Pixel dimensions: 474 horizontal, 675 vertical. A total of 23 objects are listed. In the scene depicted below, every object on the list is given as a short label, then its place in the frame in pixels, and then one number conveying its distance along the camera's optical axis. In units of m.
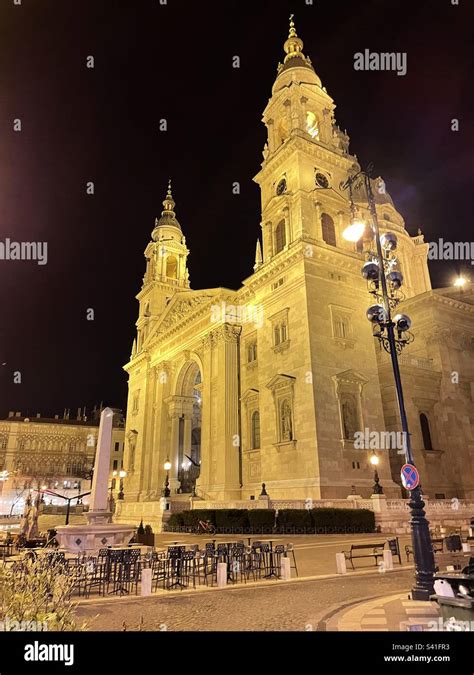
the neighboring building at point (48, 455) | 72.07
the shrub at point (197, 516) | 25.05
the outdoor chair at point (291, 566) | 12.39
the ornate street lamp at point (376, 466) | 22.80
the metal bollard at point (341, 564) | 11.78
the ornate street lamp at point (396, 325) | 8.30
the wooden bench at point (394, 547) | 13.23
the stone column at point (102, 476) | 15.32
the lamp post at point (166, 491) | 31.53
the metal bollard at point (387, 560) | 12.44
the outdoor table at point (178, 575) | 10.94
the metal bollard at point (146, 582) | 9.77
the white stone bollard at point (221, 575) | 10.79
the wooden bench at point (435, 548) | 14.34
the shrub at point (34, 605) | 3.87
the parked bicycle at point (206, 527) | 24.11
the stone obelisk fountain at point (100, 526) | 14.30
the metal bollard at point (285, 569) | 11.25
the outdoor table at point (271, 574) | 11.92
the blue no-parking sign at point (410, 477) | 8.84
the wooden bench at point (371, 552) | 12.75
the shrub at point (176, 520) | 26.88
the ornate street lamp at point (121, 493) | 38.31
